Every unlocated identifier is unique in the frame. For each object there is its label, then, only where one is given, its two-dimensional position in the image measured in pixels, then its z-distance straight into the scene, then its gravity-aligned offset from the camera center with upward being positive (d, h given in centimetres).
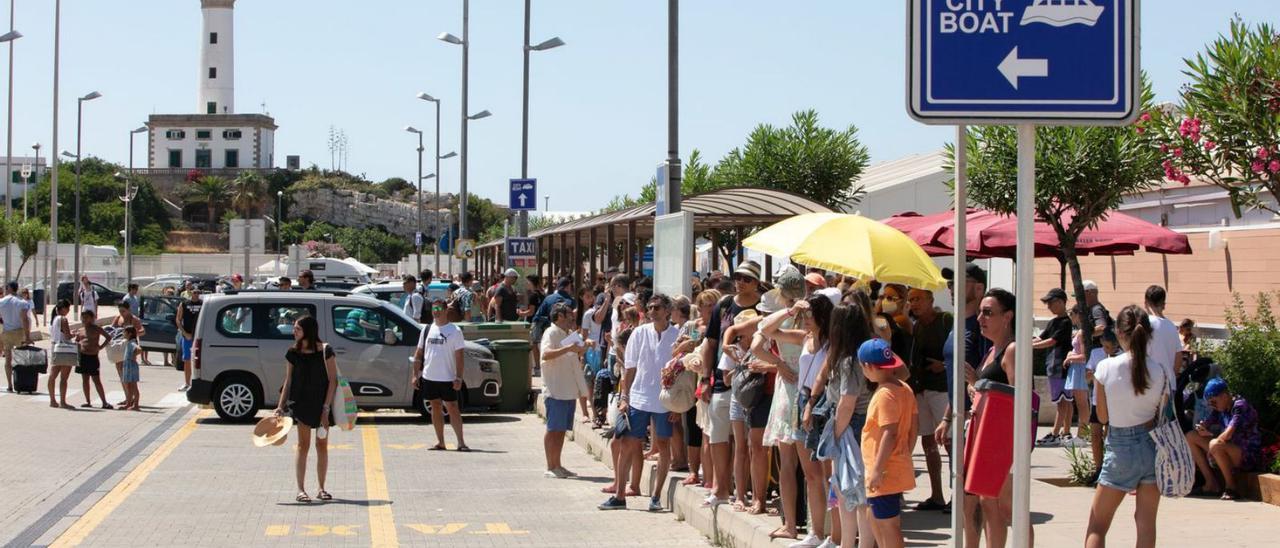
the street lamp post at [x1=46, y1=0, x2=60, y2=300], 4794 +253
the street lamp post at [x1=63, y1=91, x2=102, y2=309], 5594 +678
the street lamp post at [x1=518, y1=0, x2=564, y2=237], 3231 +323
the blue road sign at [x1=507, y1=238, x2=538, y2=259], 3055 +80
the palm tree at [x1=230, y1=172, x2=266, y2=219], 13862 +901
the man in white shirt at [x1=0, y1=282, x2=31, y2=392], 2436 -67
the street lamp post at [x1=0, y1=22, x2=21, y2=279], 4134 +444
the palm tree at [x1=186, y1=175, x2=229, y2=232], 13862 +888
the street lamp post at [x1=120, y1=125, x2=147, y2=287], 6475 +220
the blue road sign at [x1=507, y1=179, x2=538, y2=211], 2997 +192
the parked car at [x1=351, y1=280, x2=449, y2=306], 2861 -11
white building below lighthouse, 13862 +1509
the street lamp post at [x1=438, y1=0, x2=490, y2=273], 3849 +532
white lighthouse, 12681 +2110
